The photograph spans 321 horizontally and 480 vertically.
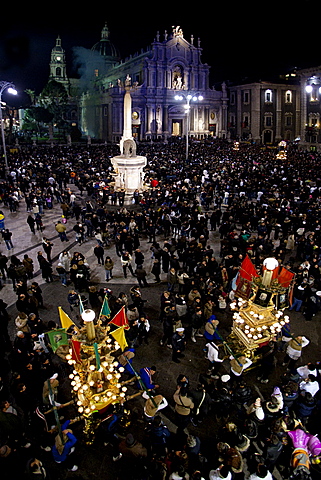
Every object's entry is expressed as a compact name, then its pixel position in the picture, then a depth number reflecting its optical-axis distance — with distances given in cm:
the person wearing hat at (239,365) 805
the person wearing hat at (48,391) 697
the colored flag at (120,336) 688
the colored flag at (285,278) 896
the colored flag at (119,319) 733
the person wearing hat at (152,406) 668
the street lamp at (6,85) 2846
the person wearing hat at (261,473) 539
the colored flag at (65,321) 714
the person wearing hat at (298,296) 1094
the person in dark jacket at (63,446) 612
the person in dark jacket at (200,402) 705
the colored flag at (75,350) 610
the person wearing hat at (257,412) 673
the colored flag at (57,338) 735
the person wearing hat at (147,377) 726
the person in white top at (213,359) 848
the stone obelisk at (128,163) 2497
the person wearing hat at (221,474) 547
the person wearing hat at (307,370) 753
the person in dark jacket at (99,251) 1339
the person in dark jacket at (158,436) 625
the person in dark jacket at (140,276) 1226
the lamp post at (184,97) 6681
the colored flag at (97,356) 586
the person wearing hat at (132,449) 583
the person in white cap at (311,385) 729
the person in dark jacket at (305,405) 690
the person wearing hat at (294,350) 849
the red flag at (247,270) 955
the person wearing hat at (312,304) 1058
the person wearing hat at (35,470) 545
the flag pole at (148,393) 661
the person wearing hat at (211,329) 895
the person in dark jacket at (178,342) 873
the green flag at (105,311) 752
